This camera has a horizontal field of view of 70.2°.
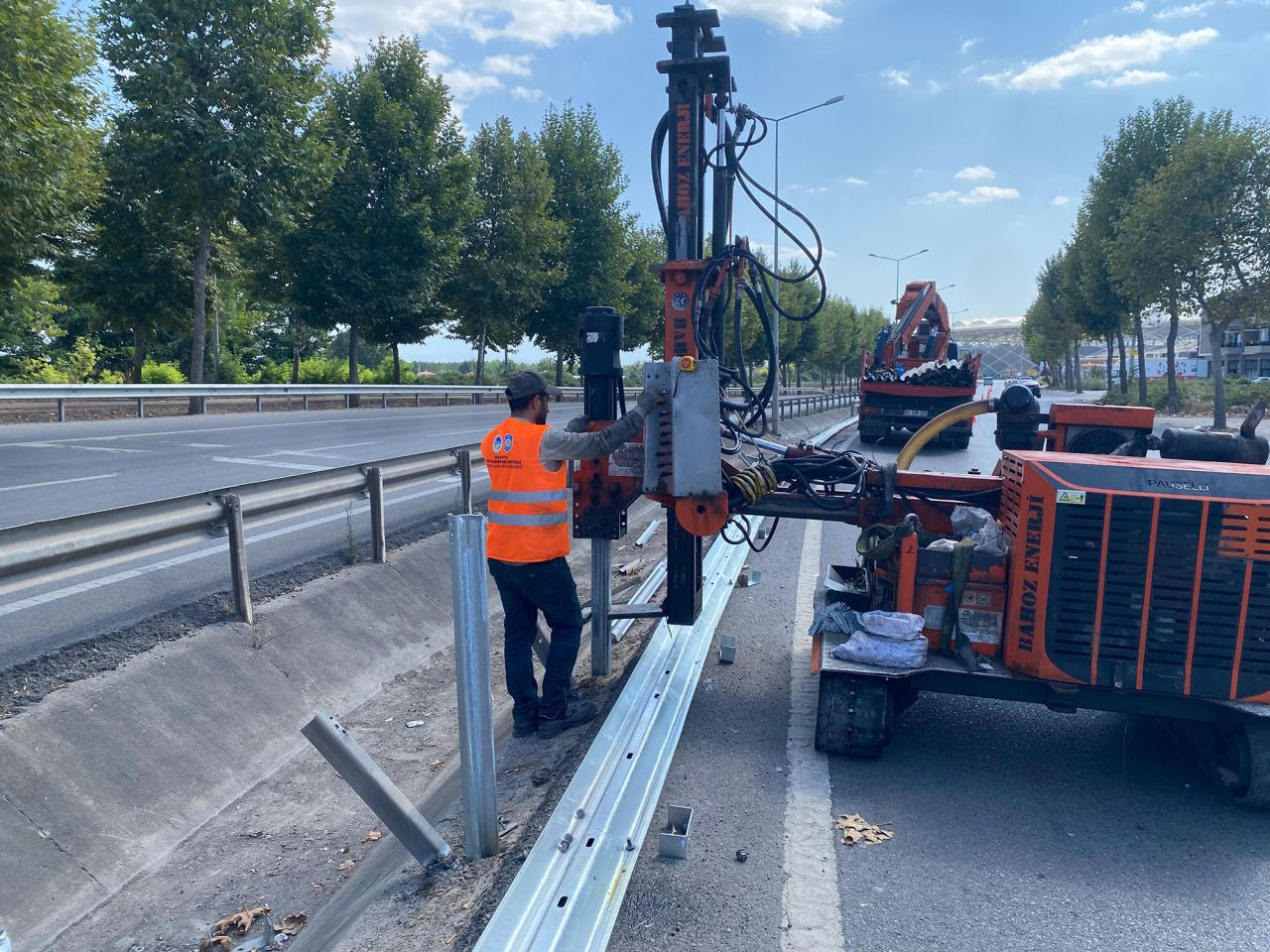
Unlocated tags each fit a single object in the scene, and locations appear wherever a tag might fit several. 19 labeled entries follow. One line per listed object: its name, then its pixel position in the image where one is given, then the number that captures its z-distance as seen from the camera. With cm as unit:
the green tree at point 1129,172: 3325
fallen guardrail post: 325
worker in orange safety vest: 464
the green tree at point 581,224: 3975
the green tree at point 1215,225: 2595
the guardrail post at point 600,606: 544
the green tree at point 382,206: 2689
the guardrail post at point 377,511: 679
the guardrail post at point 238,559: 526
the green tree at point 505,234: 3388
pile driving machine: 409
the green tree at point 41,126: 1488
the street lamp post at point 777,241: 2308
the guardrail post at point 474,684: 321
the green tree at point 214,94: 2064
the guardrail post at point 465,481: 805
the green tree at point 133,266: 2364
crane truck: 2092
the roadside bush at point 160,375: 2870
